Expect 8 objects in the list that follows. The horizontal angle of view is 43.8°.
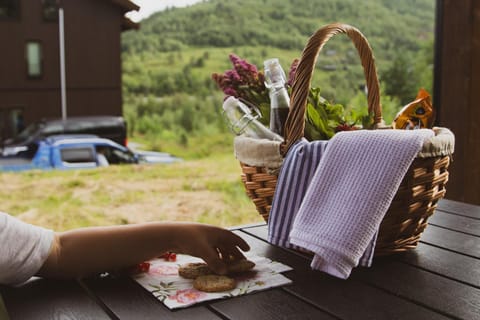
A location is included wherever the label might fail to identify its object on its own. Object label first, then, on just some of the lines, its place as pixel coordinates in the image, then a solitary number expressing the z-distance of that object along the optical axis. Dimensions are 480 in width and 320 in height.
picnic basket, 0.90
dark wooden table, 0.72
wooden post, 2.42
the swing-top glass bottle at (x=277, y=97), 1.02
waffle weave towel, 0.81
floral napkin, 0.76
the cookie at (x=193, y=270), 0.84
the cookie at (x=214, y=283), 0.79
